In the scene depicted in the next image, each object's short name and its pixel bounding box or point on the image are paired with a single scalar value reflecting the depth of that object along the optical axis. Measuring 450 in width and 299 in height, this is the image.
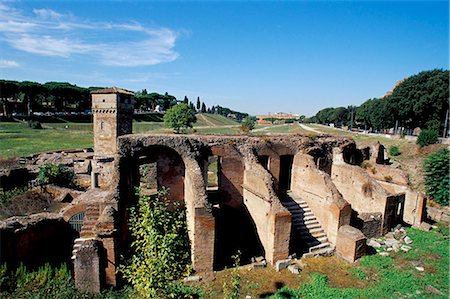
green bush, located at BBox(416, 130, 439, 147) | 33.06
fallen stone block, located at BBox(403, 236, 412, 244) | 13.04
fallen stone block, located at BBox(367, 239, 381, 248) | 12.68
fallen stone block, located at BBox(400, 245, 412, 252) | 12.35
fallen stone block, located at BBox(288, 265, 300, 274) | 10.52
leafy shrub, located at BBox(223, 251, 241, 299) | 6.30
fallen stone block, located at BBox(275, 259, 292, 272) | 10.70
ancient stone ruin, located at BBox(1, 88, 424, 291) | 10.05
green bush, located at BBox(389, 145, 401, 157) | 34.97
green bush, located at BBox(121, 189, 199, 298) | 5.89
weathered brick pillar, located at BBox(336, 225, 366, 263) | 11.31
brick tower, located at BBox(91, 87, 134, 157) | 32.84
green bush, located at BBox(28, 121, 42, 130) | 55.28
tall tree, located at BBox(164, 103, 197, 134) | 58.50
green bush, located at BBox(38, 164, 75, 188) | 20.69
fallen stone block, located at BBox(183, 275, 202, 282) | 9.73
